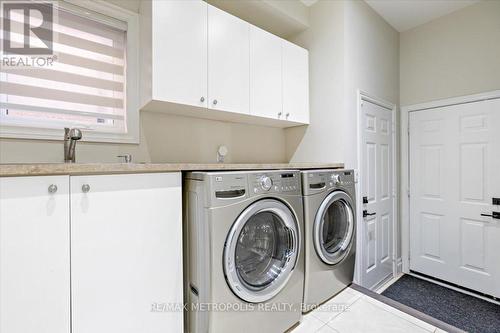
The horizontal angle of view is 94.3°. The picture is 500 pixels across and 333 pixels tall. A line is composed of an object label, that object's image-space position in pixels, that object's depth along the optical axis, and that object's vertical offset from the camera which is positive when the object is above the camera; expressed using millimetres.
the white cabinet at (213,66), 1475 +747
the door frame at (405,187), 2879 -259
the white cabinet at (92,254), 848 -368
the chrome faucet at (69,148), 1287 +107
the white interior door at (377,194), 2361 -299
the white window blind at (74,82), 1397 +557
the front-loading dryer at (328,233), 1594 -516
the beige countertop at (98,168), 839 -6
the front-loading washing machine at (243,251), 1170 -488
